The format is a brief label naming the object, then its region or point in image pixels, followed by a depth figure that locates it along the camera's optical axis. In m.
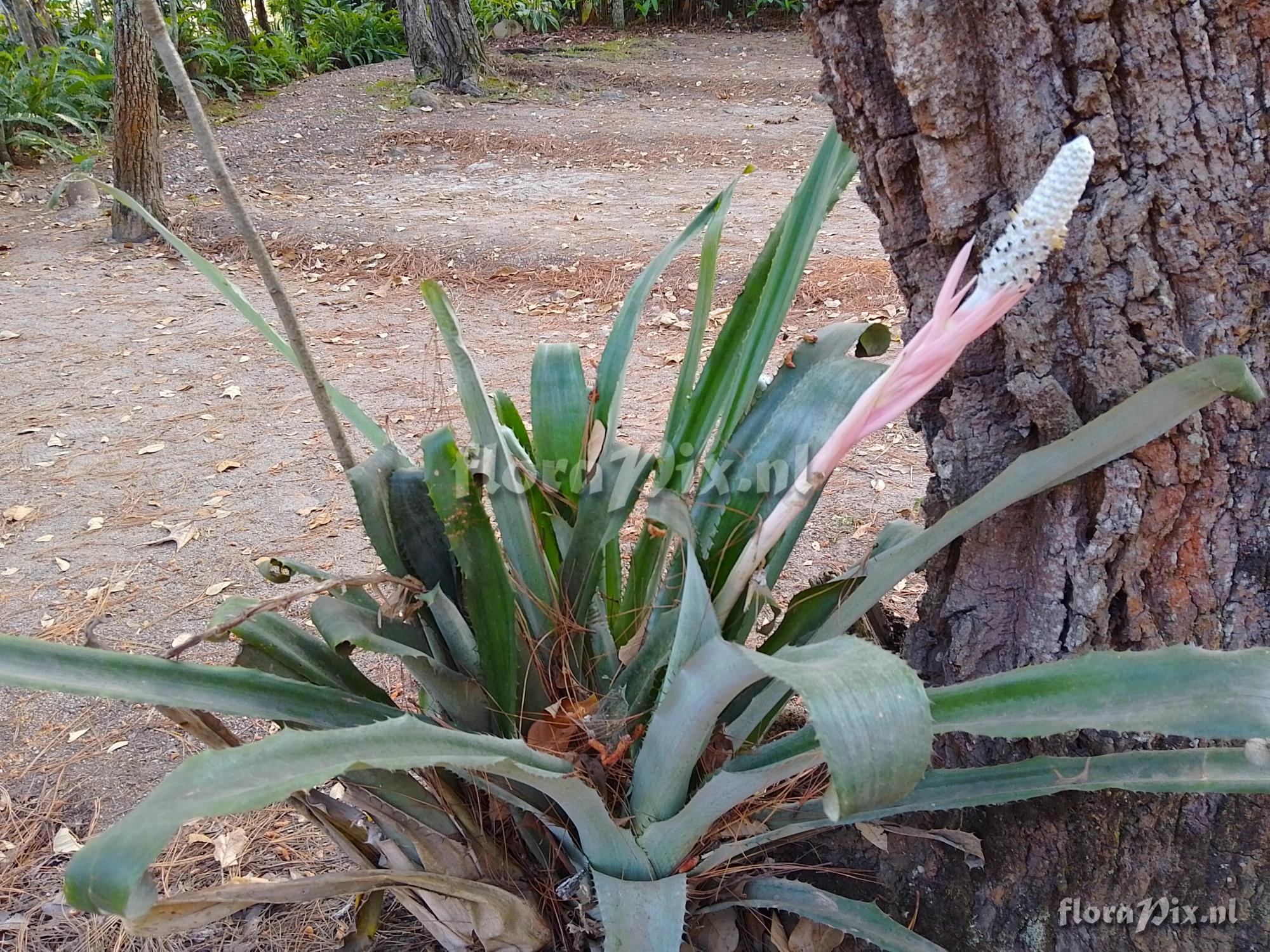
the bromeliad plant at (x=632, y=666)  0.78
